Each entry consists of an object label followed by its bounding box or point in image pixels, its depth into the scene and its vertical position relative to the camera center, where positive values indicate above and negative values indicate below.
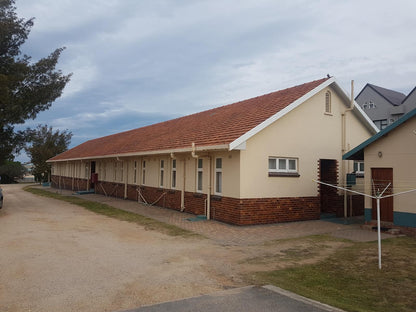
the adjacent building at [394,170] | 10.96 +0.10
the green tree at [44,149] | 45.06 +2.77
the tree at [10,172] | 56.08 -0.47
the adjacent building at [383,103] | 41.03 +8.76
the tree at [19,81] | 15.59 +4.20
